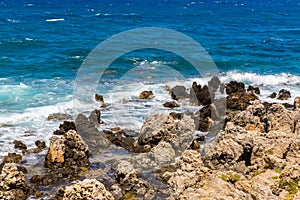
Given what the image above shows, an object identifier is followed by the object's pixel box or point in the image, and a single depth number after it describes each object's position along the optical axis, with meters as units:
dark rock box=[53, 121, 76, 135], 31.67
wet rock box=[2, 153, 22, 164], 26.28
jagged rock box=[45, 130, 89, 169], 25.98
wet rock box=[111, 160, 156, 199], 21.84
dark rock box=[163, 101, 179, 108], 39.38
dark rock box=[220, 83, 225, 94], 44.39
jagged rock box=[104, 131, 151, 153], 28.23
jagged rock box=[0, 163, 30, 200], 21.81
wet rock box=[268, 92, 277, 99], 42.87
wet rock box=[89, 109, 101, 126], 33.81
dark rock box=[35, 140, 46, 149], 29.00
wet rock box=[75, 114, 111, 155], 28.94
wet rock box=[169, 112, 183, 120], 35.31
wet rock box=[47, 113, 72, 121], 35.60
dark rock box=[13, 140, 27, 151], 28.70
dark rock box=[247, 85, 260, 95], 44.38
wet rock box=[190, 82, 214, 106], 40.75
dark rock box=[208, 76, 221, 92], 44.50
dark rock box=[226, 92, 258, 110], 38.22
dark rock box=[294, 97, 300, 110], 35.97
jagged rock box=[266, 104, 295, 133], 27.08
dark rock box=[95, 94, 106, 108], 41.08
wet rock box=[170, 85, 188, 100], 42.27
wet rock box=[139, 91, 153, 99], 42.53
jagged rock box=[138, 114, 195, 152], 27.74
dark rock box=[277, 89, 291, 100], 42.12
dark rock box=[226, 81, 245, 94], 43.88
